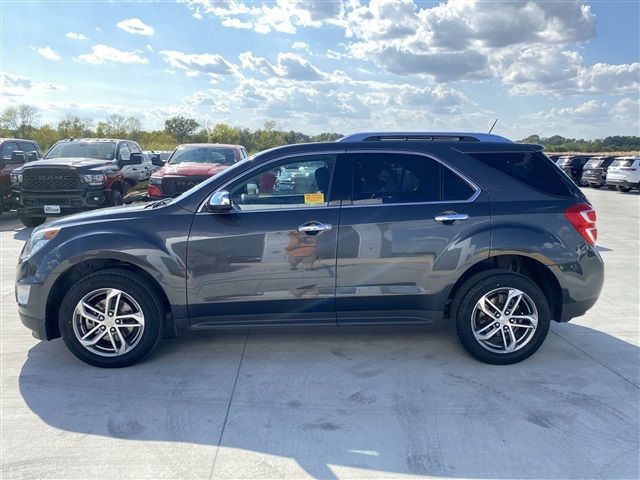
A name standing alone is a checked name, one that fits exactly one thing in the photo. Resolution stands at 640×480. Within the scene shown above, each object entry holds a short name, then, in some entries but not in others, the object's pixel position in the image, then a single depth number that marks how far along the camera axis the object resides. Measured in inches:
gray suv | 165.5
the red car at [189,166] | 430.0
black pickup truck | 436.5
